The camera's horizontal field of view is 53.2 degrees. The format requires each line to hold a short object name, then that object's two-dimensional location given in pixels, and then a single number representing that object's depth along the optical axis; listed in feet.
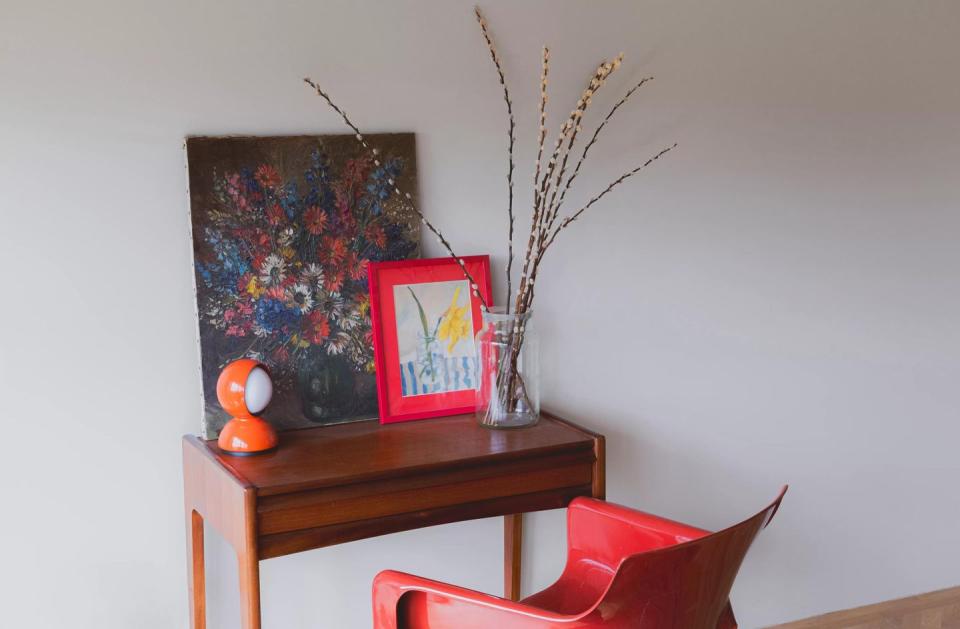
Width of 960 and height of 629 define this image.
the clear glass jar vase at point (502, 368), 7.07
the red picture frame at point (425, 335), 7.14
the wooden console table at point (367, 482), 5.74
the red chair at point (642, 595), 4.75
